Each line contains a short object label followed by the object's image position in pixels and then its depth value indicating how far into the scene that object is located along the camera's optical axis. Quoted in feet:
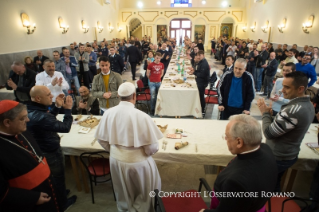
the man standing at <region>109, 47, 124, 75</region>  23.65
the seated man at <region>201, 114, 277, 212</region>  3.73
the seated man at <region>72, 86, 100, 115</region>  12.35
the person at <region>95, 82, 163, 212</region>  6.22
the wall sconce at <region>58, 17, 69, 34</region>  31.53
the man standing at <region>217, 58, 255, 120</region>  10.56
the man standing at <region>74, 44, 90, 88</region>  22.79
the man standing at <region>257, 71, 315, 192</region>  5.85
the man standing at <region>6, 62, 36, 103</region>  13.62
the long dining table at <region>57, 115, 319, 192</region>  7.79
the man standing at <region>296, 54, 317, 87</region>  15.65
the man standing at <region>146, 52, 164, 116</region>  17.20
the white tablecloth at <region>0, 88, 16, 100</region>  17.39
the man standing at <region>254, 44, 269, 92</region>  23.54
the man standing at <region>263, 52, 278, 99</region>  20.35
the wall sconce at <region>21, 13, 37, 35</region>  23.40
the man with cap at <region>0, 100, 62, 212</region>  4.71
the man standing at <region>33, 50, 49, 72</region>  21.79
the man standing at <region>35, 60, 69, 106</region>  13.02
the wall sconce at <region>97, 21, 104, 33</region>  47.58
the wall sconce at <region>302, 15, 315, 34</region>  29.63
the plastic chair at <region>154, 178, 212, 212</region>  6.09
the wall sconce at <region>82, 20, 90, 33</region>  39.68
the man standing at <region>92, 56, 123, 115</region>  11.76
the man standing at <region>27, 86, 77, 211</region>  6.59
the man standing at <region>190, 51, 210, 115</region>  16.51
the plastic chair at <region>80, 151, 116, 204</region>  8.30
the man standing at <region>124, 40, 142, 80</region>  29.01
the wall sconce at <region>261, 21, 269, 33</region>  46.98
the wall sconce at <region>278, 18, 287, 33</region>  38.73
